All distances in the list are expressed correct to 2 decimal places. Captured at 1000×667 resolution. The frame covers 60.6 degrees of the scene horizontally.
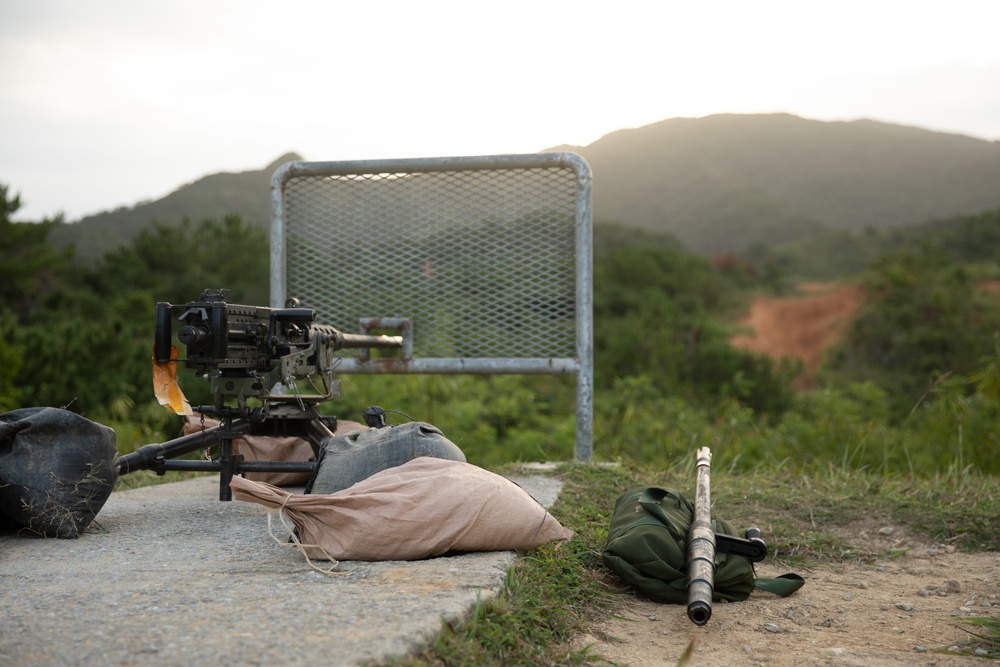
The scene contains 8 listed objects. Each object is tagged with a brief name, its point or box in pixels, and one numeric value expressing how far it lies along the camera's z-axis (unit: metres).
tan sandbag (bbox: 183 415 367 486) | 4.06
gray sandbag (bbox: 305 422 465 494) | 2.99
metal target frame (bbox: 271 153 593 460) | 4.63
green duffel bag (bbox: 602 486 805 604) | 2.79
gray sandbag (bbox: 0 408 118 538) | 2.95
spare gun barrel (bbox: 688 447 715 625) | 2.41
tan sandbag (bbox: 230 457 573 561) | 2.60
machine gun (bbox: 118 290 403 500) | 3.02
